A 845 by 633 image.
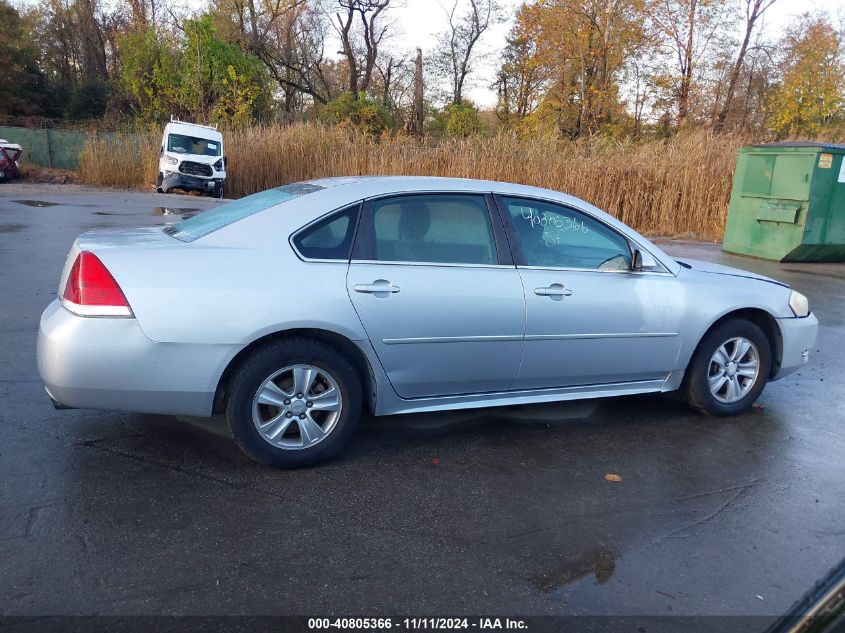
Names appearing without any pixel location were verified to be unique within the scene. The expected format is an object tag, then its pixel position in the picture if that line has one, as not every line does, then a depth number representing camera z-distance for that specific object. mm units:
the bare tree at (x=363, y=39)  45188
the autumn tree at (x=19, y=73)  41969
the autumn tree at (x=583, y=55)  34531
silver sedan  3607
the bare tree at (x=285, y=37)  45181
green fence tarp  33969
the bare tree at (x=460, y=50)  47625
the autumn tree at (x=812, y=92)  30234
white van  23344
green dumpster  12594
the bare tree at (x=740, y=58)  34219
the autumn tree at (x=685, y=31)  33688
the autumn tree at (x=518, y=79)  41781
